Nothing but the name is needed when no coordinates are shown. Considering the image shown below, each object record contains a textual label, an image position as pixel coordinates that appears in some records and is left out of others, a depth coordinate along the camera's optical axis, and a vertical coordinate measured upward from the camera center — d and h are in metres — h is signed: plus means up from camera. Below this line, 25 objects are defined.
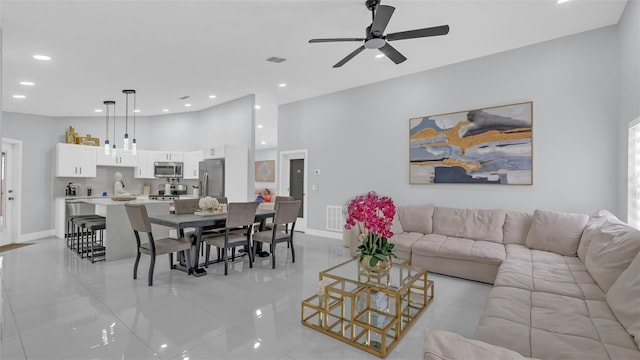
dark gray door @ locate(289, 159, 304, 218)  7.17 +0.05
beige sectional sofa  1.46 -0.79
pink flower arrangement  2.39 -0.33
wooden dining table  3.55 -0.53
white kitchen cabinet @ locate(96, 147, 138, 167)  6.93 +0.49
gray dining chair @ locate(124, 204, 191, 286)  3.47 -0.79
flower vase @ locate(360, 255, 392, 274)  2.54 -0.73
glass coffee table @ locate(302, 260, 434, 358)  2.21 -1.06
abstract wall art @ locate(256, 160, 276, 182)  13.41 +0.46
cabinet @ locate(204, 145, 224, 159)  6.04 +0.59
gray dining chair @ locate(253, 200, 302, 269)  4.14 -0.65
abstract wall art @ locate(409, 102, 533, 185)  4.06 +0.55
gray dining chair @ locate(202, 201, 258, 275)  3.78 -0.73
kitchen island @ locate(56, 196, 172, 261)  4.54 -0.77
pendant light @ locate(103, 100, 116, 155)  5.34 +1.61
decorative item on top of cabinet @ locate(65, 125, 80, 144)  6.84 +0.99
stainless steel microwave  7.22 +0.26
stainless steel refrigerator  5.99 +0.06
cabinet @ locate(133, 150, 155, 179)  7.39 +0.34
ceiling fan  2.50 +1.38
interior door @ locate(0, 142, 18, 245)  6.11 -0.41
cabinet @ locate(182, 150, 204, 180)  7.11 +0.37
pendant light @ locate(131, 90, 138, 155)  5.60 +1.66
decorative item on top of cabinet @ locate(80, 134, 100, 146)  6.91 +0.90
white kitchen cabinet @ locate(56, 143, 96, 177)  6.47 +0.41
